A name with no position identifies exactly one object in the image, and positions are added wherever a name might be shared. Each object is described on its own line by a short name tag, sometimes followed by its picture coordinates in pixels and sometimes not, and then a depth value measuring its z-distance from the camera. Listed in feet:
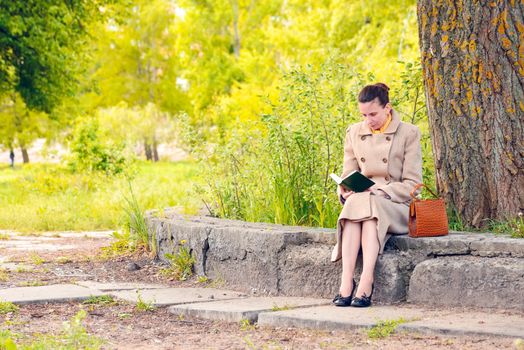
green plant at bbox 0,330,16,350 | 19.95
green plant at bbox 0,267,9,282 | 33.57
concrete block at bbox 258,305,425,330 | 23.64
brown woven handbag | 26.52
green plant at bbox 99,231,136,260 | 39.62
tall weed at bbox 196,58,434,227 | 33.65
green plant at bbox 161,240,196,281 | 33.88
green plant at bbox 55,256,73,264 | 38.55
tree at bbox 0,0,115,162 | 93.70
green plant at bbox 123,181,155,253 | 38.69
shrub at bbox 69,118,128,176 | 85.76
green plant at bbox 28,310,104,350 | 20.11
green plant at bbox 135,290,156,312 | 28.05
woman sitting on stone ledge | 26.56
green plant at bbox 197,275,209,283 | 32.85
